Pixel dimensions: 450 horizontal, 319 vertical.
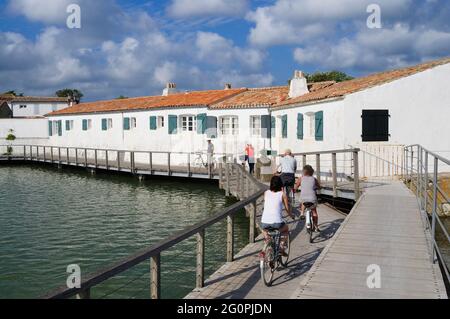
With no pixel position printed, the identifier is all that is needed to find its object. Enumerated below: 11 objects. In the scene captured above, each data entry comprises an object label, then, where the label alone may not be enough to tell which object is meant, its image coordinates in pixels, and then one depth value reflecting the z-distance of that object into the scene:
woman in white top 7.00
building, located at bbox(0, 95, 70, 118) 62.94
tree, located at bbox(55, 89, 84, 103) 103.30
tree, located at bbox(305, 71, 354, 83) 60.50
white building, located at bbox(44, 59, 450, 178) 16.66
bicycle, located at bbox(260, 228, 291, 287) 6.44
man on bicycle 11.79
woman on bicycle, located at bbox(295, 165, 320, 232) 9.22
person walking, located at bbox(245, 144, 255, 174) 20.58
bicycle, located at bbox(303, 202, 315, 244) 8.95
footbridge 5.48
